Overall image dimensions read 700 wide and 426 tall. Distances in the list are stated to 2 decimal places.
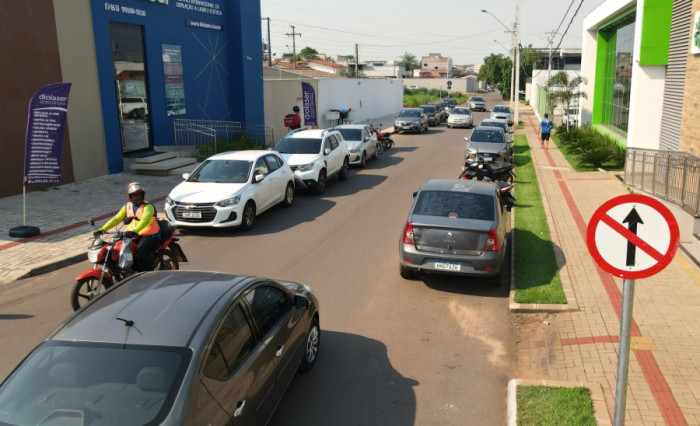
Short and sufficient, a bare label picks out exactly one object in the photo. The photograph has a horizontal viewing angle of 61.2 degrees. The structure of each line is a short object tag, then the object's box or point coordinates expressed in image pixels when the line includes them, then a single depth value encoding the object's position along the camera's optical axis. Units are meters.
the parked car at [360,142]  22.08
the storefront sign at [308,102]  31.64
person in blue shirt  27.38
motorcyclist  8.26
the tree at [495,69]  94.14
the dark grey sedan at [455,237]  8.79
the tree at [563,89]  32.56
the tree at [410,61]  175.20
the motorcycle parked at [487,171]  16.61
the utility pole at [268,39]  59.67
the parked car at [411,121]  36.09
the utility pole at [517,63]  39.75
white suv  16.69
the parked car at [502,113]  38.56
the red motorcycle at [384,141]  27.25
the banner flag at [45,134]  12.16
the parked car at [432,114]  41.88
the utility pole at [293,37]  76.62
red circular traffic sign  4.02
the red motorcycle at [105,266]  7.79
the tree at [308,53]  144.62
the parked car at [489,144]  20.38
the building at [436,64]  166.61
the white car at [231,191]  12.34
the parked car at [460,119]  40.00
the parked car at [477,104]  61.53
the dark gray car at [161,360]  3.74
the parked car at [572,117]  34.94
